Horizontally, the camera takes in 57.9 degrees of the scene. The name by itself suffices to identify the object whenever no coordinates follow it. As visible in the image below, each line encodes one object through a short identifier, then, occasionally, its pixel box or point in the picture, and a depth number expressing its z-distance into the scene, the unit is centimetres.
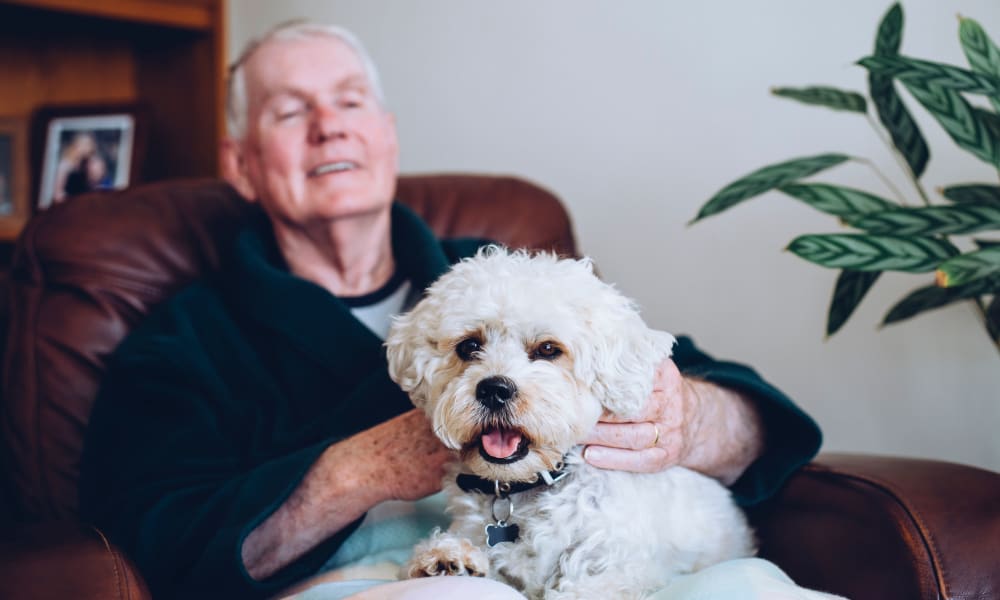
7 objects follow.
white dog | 122
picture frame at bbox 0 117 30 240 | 296
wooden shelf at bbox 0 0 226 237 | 291
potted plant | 141
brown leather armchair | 125
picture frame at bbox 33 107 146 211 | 294
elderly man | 147
